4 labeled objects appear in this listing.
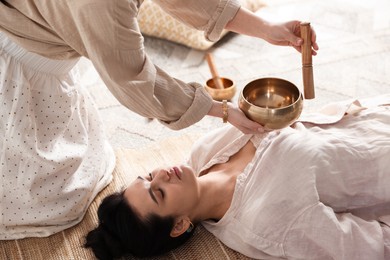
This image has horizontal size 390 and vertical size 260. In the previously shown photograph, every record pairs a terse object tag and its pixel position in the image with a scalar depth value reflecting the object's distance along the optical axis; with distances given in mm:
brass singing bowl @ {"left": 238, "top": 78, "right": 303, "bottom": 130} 1803
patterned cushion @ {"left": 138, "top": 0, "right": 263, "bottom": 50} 3260
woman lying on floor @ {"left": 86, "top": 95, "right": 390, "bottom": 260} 1761
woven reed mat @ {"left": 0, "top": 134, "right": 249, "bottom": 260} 2023
